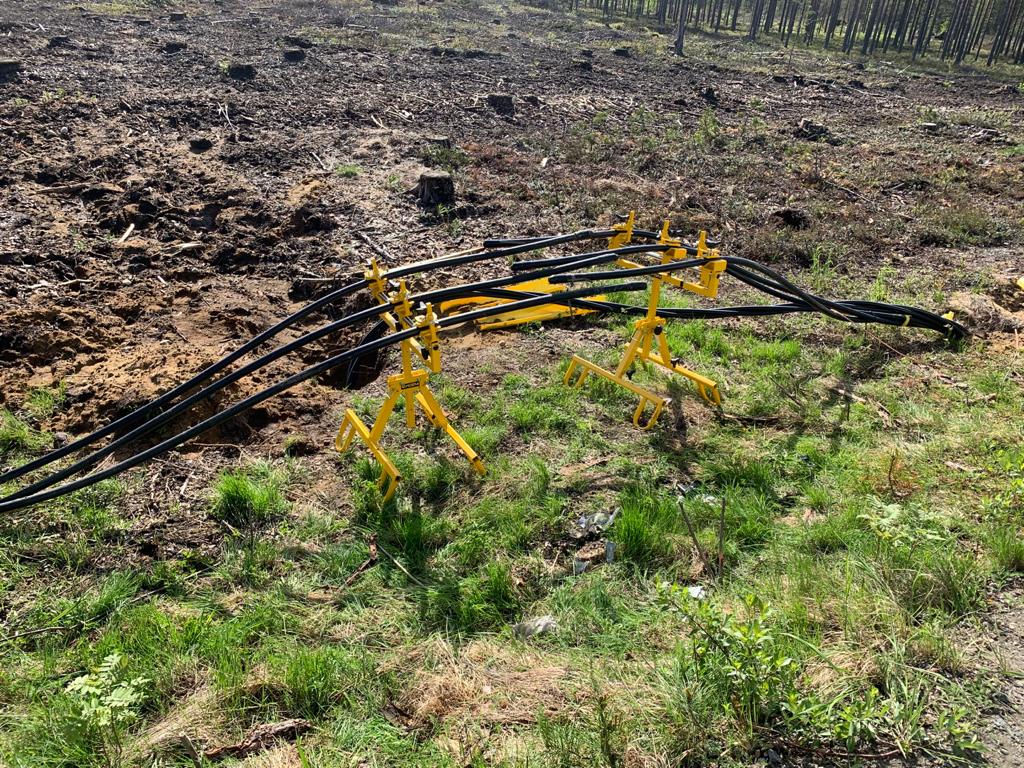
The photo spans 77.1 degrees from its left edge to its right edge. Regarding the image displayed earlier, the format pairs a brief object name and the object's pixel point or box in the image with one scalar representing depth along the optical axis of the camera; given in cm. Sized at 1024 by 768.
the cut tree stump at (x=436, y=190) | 1048
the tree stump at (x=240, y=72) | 1808
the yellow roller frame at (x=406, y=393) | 425
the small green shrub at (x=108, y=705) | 271
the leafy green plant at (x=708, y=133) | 1510
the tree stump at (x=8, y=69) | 1622
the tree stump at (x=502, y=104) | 1706
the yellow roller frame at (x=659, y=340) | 519
